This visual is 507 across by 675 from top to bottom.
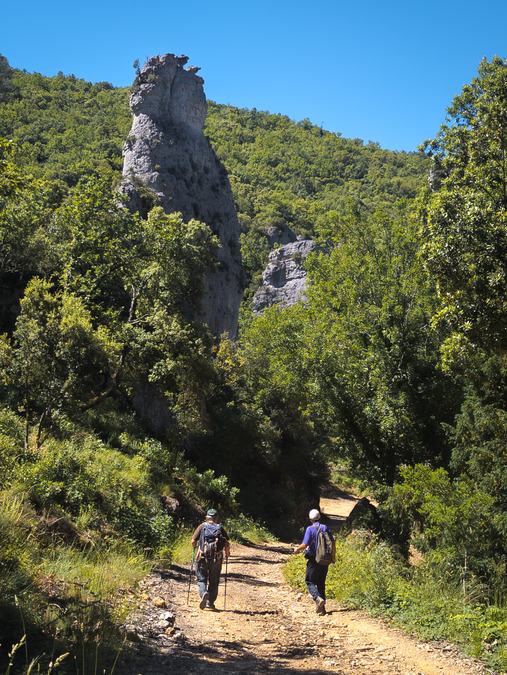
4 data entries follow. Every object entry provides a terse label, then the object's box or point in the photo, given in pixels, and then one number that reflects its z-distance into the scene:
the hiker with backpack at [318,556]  8.70
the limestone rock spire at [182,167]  44.47
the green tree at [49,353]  11.94
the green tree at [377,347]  15.52
